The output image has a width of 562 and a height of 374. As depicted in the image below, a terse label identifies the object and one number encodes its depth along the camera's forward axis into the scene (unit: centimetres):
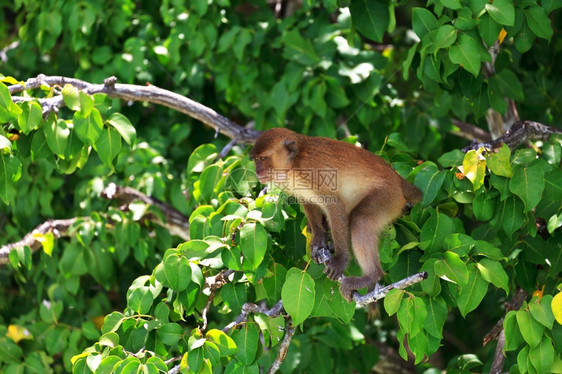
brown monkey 934
